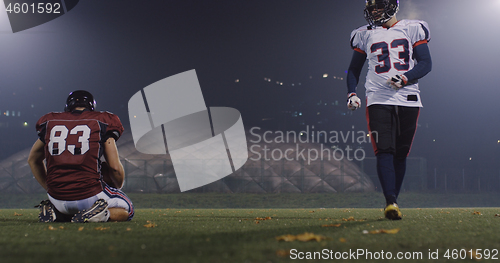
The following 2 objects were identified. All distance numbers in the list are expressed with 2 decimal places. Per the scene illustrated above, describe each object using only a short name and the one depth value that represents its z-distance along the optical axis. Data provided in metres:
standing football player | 7.89
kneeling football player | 6.64
